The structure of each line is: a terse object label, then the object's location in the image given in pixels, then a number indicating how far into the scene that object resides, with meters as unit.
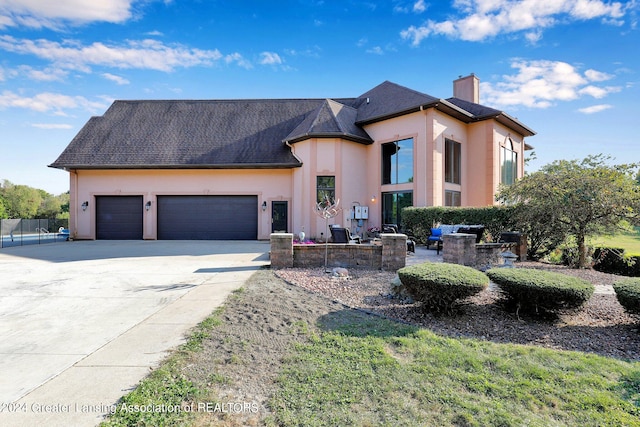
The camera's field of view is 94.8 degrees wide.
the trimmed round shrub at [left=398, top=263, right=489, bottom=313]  4.20
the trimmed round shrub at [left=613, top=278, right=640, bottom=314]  3.89
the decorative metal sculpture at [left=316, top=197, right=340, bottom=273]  14.63
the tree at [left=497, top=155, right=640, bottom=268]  8.11
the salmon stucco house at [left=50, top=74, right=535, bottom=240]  15.01
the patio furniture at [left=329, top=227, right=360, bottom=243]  9.80
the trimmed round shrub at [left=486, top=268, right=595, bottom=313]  4.10
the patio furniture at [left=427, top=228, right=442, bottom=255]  10.32
